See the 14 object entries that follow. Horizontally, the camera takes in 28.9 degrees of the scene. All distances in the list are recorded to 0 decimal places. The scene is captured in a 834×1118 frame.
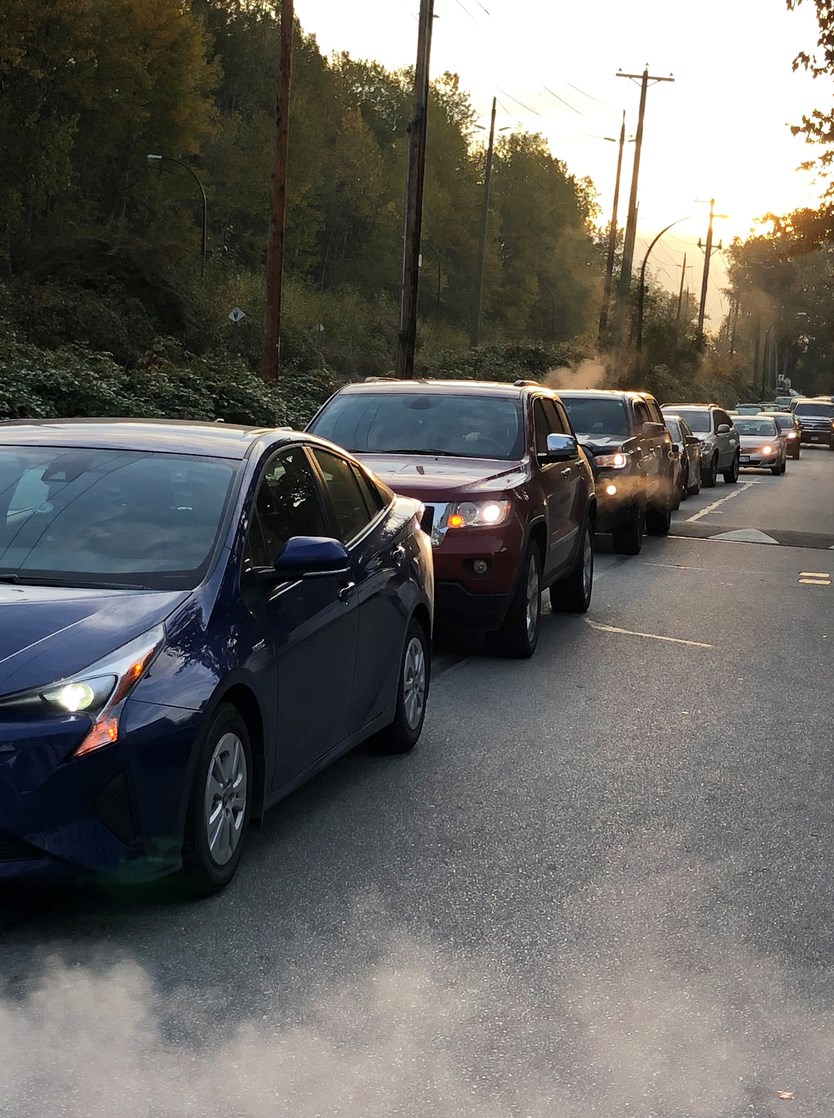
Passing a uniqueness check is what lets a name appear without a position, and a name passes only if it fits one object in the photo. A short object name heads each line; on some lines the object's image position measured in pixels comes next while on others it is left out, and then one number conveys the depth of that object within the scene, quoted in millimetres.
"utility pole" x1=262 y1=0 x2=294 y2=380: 28500
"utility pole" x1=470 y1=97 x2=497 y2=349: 67812
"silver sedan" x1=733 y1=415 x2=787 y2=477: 40206
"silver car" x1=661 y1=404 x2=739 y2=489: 32344
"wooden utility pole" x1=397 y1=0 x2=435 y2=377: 28594
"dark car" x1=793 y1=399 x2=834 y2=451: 63562
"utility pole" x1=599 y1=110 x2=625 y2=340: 65688
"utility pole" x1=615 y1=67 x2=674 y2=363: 59344
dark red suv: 9969
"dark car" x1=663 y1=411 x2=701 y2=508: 27250
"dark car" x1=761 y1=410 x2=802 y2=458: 50609
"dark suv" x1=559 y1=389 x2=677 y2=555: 17609
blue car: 4547
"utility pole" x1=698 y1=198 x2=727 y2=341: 103875
